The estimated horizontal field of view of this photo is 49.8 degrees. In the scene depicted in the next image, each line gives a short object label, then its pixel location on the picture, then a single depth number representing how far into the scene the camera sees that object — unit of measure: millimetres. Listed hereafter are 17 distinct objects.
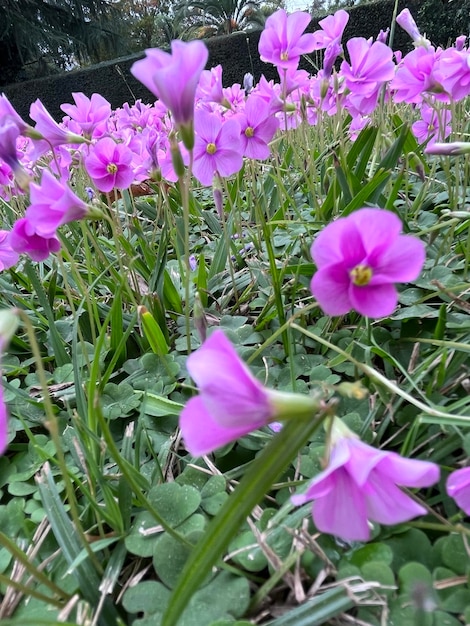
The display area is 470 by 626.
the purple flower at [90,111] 291
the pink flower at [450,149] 184
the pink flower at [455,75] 247
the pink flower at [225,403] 84
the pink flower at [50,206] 154
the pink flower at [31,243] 179
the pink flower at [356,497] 97
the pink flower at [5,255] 250
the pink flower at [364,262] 113
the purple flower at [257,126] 276
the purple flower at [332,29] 303
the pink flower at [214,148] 249
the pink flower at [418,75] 265
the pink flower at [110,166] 250
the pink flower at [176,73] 123
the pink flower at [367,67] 279
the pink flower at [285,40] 279
